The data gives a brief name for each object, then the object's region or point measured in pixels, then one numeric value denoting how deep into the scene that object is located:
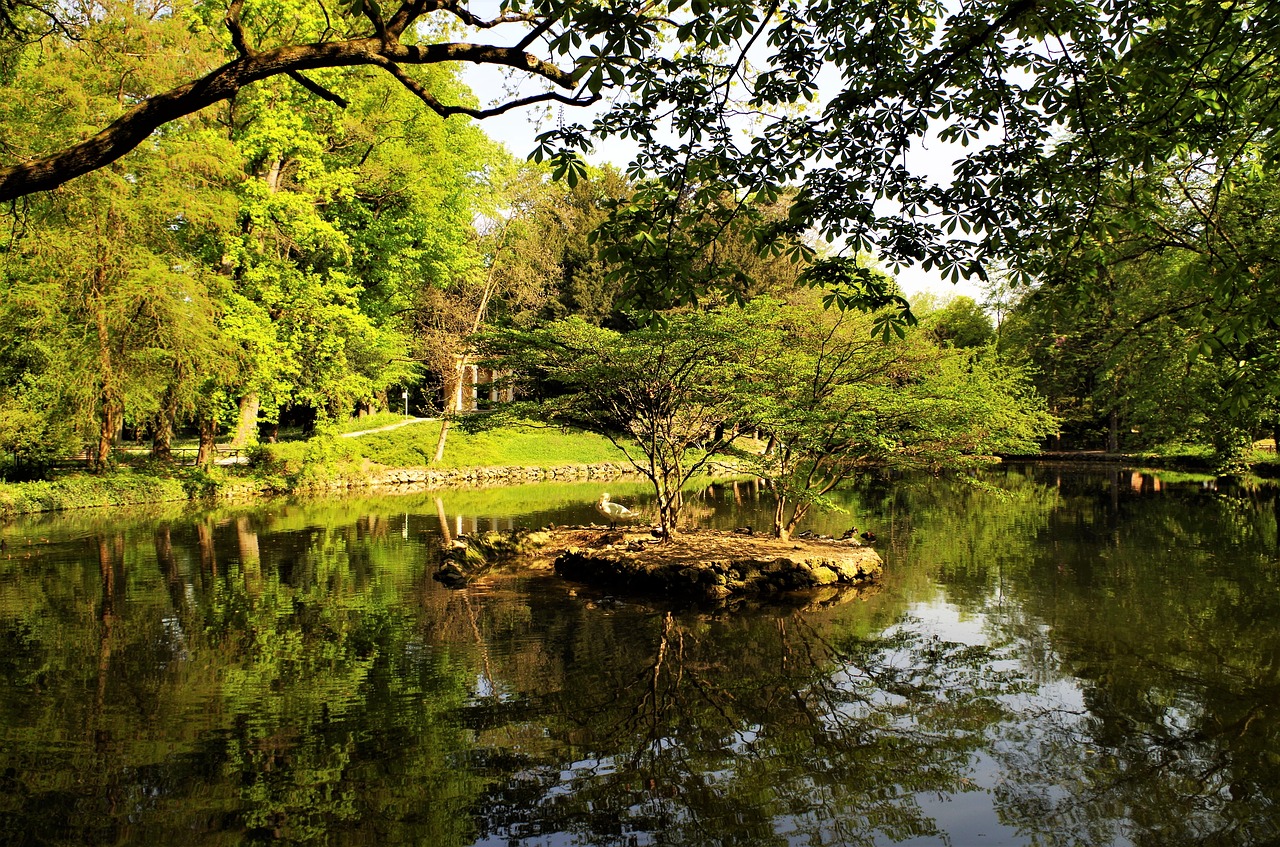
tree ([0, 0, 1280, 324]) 4.61
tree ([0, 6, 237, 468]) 18.48
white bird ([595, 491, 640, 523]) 18.06
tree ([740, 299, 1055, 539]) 12.04
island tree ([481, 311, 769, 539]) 12.06
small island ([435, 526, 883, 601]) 11.25
